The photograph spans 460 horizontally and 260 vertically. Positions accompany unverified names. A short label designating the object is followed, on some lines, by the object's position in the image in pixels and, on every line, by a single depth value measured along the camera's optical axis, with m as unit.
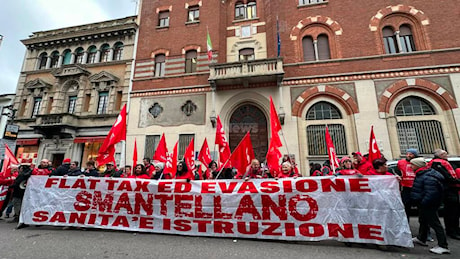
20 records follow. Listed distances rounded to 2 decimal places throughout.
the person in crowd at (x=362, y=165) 4.82
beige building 15.25
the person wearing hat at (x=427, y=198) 3.86
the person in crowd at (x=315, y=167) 7.23
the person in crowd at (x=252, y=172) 5.47
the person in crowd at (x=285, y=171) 5.40
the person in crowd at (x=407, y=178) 4.87
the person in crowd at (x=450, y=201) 4.58
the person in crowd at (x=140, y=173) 6.37
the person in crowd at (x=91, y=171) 6.37
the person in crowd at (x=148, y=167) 6.86
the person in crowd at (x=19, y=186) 6.12
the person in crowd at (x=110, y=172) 6.79
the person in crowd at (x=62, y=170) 6.20
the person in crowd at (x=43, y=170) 6.70
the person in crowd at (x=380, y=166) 4.48
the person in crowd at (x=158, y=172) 6.42
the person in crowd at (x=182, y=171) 5.96
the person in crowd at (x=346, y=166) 4.70
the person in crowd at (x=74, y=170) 6.26
